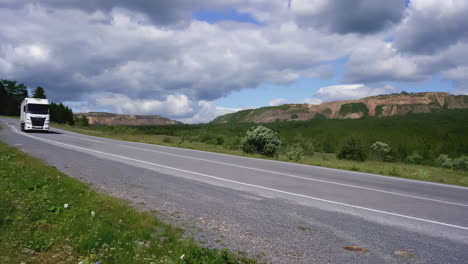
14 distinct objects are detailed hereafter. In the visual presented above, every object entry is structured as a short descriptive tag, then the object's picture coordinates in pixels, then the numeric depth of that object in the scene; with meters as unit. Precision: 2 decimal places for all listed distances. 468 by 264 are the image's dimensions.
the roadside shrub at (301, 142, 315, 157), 41.67
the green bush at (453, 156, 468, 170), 36.03
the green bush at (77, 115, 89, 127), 91.65
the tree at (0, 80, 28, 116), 104.19
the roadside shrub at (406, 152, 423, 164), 48.45
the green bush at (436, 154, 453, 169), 38.24
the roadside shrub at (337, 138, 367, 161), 42.47
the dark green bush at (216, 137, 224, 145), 50.82
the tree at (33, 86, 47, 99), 113.31
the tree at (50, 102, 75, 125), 104.00
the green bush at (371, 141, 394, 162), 45.35
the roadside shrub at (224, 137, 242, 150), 36.59
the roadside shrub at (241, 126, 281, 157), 29.22
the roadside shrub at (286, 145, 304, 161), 24.33
